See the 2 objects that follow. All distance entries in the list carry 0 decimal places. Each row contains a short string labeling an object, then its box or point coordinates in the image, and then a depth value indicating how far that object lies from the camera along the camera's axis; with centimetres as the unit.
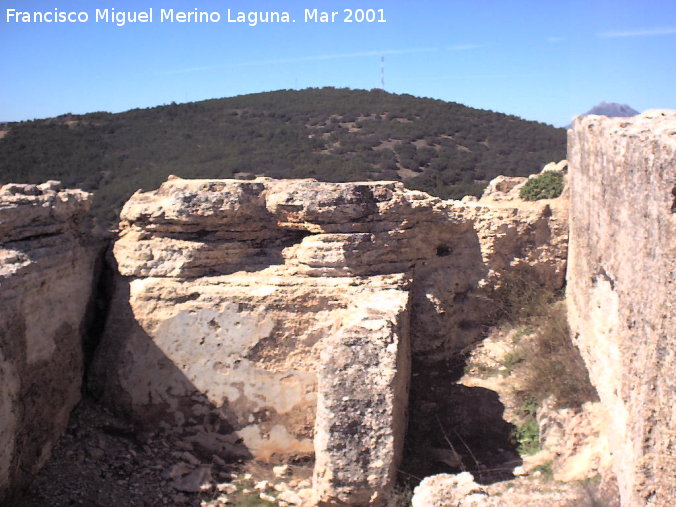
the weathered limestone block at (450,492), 454
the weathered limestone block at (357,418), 514
